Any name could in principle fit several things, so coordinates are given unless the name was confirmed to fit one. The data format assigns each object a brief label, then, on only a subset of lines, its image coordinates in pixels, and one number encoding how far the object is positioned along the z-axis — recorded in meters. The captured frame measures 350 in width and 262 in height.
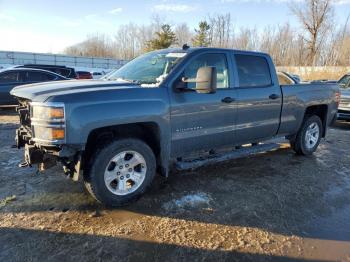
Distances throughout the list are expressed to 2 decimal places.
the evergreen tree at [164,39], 44.22
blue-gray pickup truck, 3.65
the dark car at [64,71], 15.00
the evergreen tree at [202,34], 53.12
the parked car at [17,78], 11.45
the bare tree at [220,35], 63.66
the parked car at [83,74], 18.47
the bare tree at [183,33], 63.75
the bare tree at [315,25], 47.22
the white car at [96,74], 23.85
